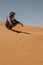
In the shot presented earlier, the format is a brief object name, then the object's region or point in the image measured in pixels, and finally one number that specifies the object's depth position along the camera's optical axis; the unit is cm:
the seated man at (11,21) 735
